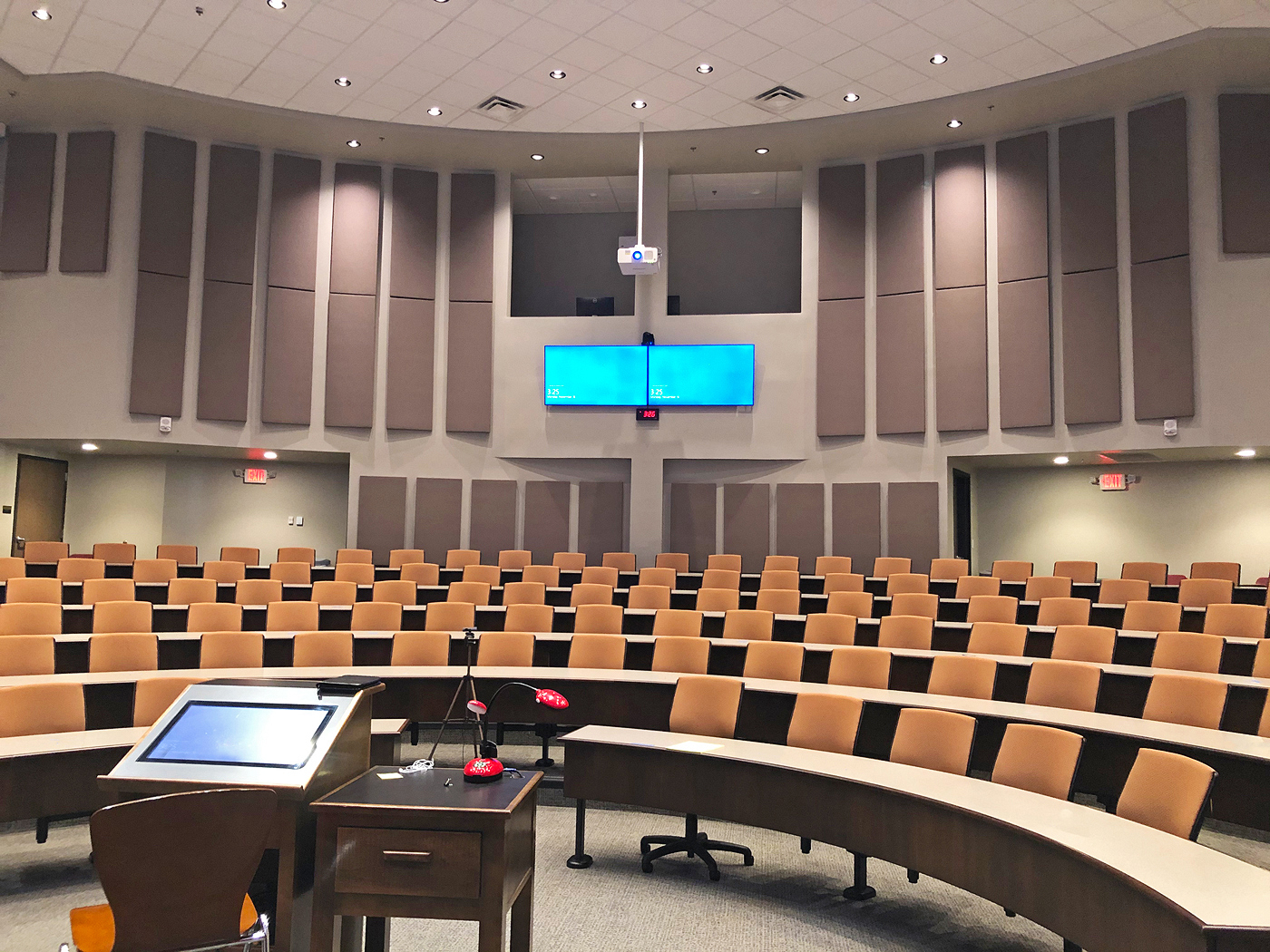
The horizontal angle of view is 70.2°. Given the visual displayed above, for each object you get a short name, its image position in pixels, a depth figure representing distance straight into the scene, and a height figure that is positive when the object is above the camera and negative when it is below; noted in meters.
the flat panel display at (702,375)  12.62 +2.38
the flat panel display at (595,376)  12.78 +2.38
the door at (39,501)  12.20 +0.47
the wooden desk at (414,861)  2.58 -0.92
